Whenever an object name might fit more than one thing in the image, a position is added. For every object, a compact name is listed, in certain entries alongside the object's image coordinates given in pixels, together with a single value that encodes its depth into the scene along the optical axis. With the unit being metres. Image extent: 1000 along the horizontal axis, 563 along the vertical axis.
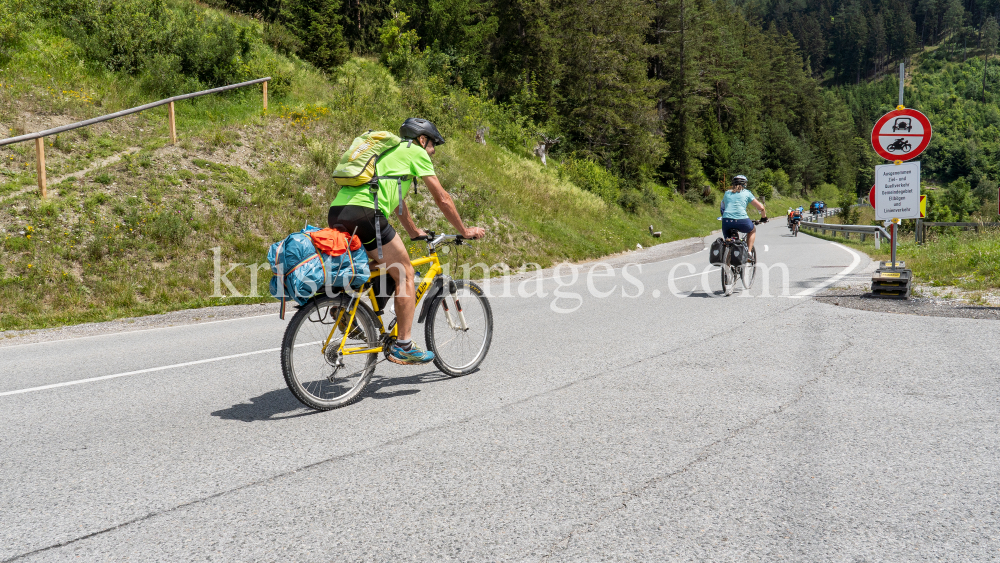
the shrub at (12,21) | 16.12
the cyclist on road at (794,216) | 37.35
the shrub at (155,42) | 18.09
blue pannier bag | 4.41
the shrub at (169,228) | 12.54
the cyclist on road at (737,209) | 12.41
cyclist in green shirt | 4.87
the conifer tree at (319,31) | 27.98
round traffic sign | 10.09
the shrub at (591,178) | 32.75
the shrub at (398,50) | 31.38
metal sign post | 10.03
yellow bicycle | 4.61
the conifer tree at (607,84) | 36.75
